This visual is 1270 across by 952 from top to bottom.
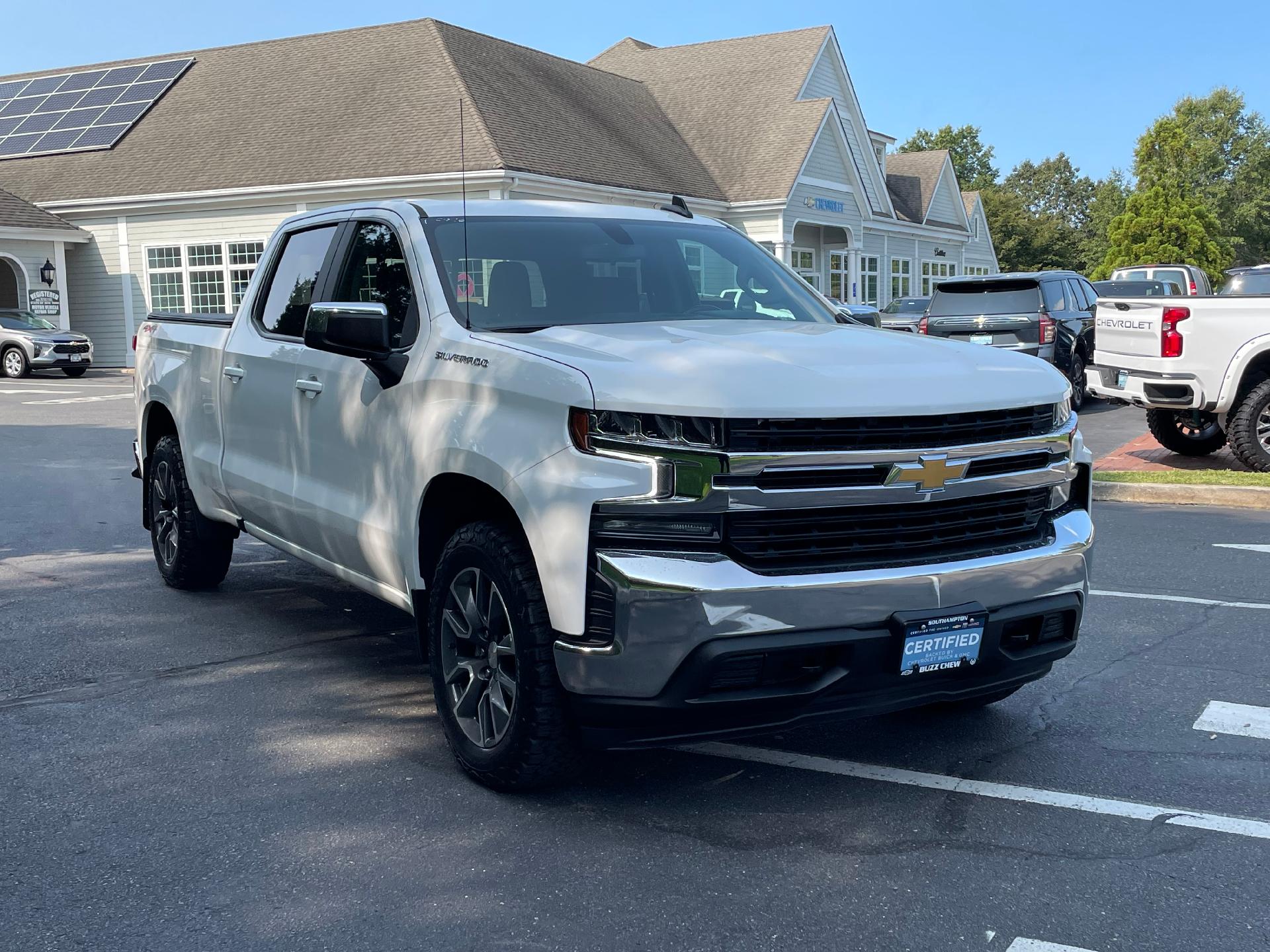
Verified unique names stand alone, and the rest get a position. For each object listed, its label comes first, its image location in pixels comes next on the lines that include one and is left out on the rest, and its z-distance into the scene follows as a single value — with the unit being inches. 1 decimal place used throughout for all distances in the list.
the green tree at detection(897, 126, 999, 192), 4195.4
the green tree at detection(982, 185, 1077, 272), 3048.7
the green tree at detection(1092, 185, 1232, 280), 2281.0
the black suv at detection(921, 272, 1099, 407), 682.2
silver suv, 1128.2
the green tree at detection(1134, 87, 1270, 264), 3627.0
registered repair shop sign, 1262.3
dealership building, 1147.9
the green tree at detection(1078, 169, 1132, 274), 3511.3
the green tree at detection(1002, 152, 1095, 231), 4702.3
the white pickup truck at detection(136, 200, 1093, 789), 148.0
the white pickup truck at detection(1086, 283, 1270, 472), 463.8
